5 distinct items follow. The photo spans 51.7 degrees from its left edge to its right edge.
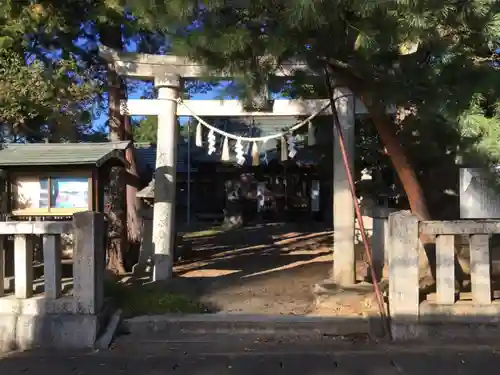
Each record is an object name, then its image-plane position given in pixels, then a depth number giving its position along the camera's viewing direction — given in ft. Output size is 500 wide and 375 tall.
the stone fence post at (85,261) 17.89
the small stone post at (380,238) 27.12
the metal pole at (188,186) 76.56
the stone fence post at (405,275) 17.87
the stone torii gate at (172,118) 26.18
